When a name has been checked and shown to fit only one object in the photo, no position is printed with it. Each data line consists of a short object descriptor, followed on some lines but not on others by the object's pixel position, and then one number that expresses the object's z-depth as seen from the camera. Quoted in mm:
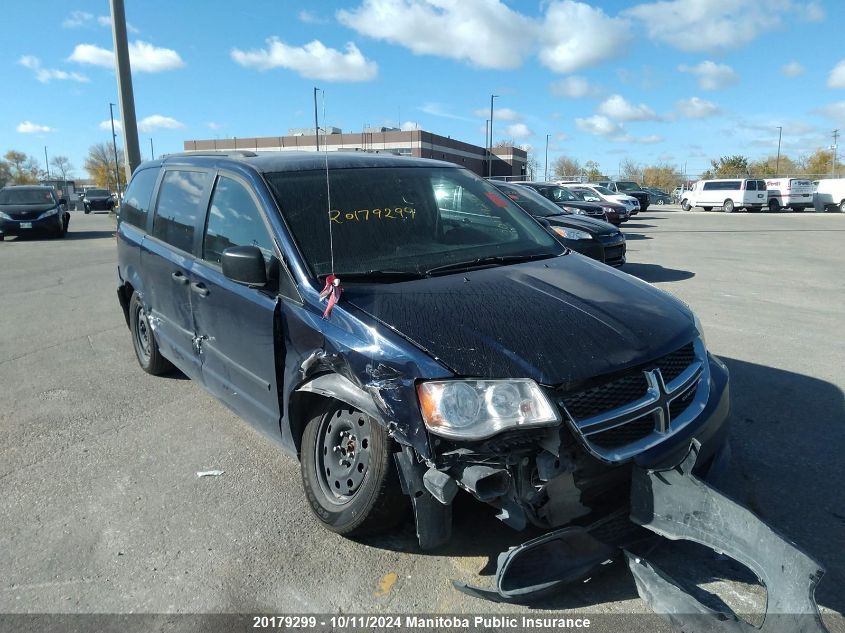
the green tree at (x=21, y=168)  107062
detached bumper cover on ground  2162
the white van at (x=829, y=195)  35500
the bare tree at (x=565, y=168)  93812
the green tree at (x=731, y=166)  71562
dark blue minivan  2461
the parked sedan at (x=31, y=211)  18844
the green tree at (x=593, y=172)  74500
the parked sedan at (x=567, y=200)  17375
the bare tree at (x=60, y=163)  115688
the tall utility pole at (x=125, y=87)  12320
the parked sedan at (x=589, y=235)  10156
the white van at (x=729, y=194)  35500
